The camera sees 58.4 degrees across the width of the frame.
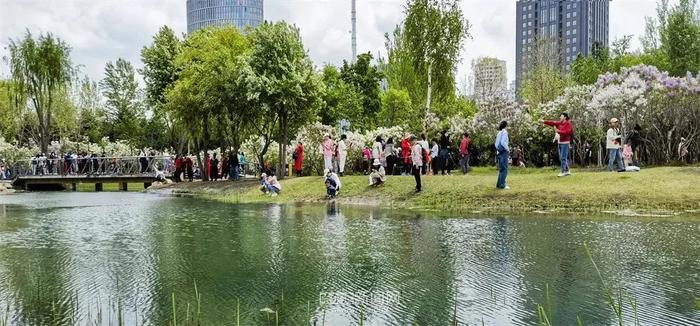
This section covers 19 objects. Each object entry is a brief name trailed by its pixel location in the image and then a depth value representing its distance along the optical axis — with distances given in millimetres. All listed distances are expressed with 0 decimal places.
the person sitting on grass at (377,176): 21547
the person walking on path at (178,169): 36344
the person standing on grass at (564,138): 18859
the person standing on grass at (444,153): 26520
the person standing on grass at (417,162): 19609
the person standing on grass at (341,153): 24961
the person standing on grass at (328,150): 23758
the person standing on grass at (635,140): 23966
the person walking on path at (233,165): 32812
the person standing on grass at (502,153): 17625
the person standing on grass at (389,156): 27312
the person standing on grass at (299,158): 29778
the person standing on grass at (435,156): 26000
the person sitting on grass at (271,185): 24469
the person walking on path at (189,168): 36750
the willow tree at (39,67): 41844
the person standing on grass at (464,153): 25672
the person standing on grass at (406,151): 27219
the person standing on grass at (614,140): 19578
